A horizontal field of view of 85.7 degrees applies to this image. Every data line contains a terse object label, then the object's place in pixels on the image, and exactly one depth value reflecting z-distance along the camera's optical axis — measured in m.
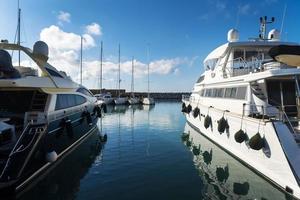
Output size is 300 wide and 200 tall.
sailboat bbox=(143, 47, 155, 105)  33.95
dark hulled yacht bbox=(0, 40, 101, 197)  4.94
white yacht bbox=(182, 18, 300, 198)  5.11
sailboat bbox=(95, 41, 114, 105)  31.85
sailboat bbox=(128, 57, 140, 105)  34.61
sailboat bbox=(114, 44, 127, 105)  33.74
